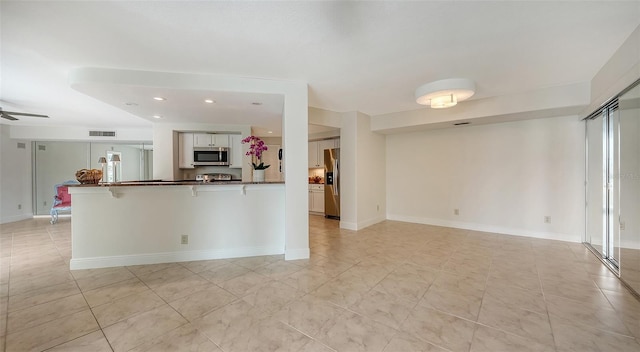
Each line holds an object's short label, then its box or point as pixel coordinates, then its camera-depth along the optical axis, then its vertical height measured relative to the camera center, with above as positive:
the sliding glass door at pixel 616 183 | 2.36 -0.13
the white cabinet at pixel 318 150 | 6.35 +0.71
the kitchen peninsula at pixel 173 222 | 2.95 -0.63
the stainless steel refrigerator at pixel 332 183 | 5.76 -0.21
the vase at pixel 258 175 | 3.55 +0.01
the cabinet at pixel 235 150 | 5.57 +0.63
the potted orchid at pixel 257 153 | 3.38 +0.33
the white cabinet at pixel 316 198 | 6.47 -0.66
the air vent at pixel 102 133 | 6.12 +1.17
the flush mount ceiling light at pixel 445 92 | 3.03 +1.12
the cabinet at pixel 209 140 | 5.41 +0.86
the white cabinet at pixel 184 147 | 5.40 +0.69
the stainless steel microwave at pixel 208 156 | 5.43 +0.48
